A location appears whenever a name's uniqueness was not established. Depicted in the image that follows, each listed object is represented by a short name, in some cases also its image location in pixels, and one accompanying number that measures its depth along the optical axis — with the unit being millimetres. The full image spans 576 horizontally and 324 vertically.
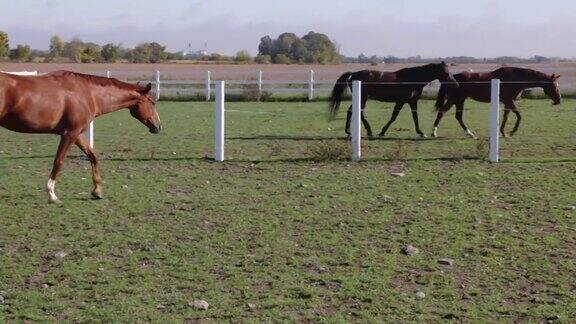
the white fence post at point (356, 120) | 13086
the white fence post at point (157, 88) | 31536
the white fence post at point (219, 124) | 13078
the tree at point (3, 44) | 66938
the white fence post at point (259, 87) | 30766
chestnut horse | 9383
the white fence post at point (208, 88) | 31092
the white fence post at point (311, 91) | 30969
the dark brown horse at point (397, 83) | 16938
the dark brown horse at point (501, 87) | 16938
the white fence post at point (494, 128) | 12844
